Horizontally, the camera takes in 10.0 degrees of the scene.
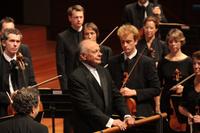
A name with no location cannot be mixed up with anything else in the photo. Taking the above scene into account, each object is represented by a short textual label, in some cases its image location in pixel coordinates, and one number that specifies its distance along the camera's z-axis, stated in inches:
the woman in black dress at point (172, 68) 472.2
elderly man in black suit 369.6
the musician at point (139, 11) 608.9
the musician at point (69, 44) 502.1
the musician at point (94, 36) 489.4
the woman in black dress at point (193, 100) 422.0
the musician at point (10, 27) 480.0
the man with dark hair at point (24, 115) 315.2
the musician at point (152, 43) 507.5
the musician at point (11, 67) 439.0
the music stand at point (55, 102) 424.5
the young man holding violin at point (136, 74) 434.7
